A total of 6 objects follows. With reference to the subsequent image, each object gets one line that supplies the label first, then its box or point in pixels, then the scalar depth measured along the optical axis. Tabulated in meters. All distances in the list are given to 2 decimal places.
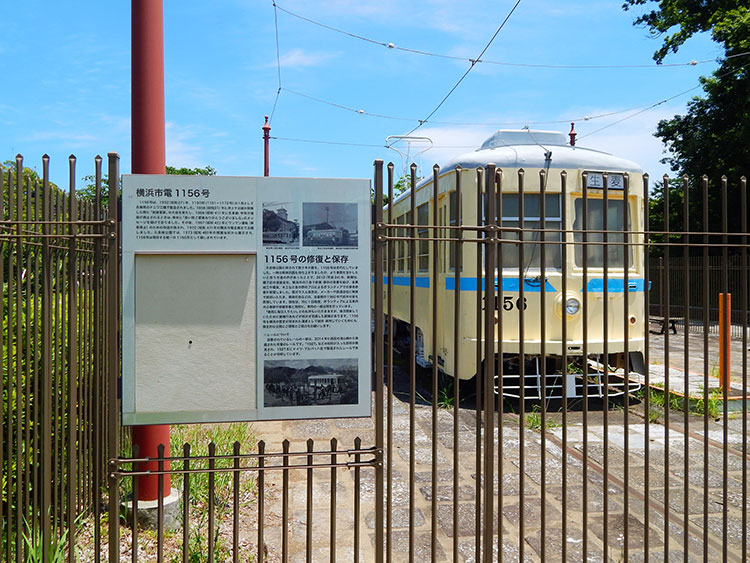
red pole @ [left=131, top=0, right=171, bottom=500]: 3.58
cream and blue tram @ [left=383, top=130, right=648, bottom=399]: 6.61
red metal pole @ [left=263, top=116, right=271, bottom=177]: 20.08
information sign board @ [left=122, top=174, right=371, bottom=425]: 2.68
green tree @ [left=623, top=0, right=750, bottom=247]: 19.45
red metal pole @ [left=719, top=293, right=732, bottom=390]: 3.67
